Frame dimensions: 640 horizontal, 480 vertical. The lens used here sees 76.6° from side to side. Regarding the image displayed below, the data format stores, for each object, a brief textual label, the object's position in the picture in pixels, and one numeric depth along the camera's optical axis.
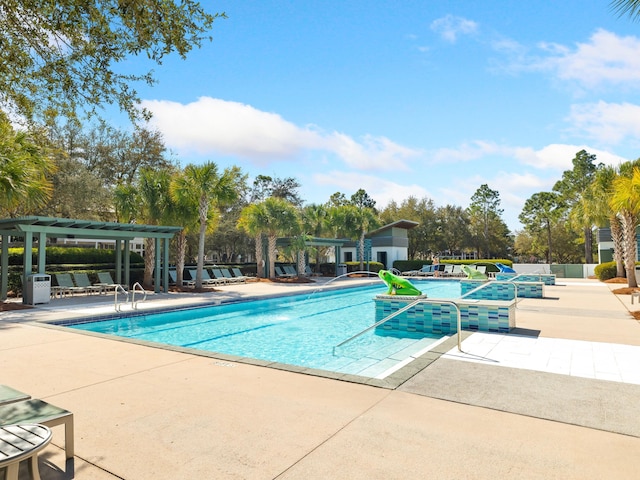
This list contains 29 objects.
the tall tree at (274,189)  46.44
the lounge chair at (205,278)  20.06
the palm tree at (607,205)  19.38
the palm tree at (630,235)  16.70
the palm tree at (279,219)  23.23
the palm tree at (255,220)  23.14
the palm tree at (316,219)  29.80
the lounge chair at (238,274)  22.80
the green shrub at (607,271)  21.80
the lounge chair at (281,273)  25.69
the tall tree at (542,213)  43.94
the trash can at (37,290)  12.39
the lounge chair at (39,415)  2.60
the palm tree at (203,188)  17.53
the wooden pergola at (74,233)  12.55
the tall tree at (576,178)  40.91
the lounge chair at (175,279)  19.38
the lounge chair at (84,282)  15.60
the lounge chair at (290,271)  26.90
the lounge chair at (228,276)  21.77
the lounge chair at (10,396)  2.95
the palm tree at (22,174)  10.47
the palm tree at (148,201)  17.95
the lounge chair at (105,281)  15.98
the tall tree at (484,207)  51.75
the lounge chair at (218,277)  20.82
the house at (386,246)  34.50
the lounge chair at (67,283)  14.87
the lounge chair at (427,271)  28.24
